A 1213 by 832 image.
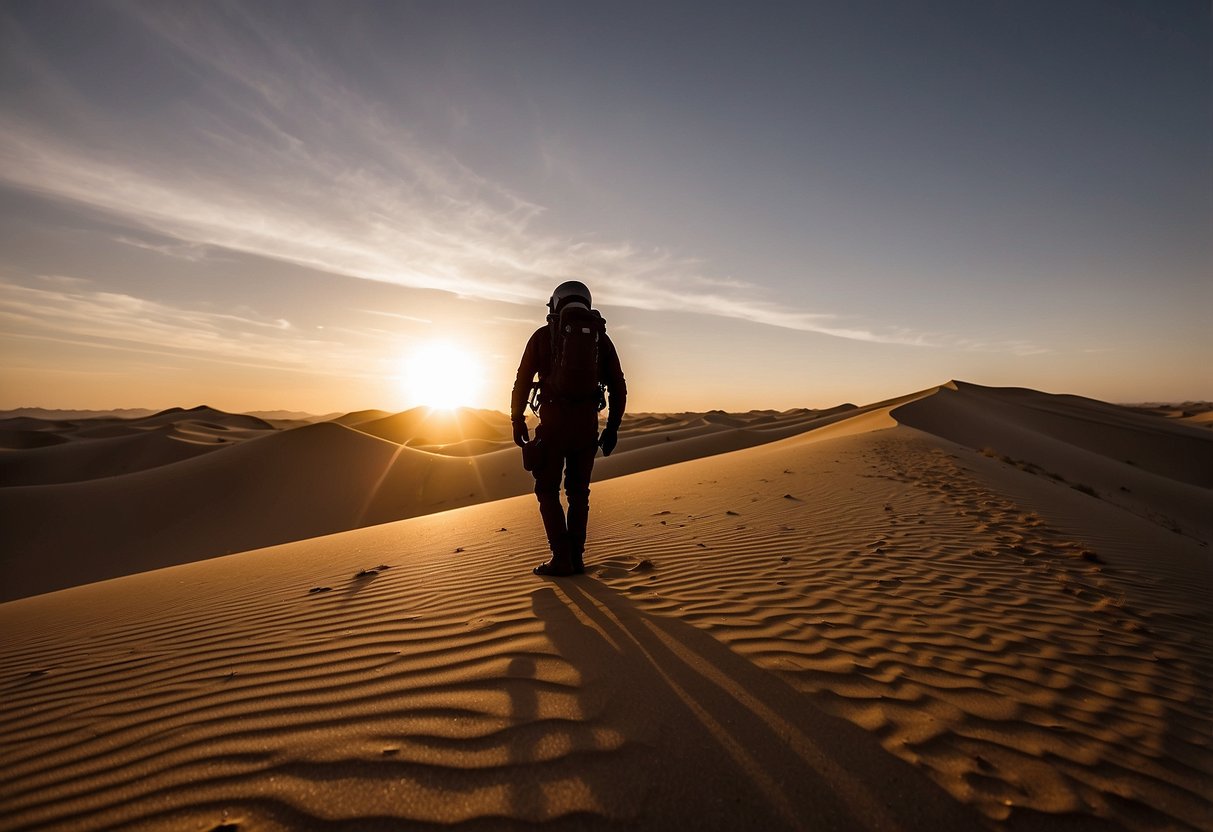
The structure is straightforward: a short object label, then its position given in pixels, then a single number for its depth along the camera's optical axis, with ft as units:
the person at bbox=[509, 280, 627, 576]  14.51
